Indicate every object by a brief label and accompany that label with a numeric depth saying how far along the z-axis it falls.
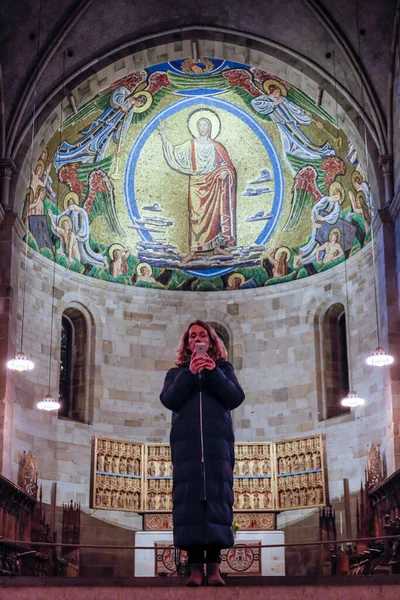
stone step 6.16
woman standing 6.63
